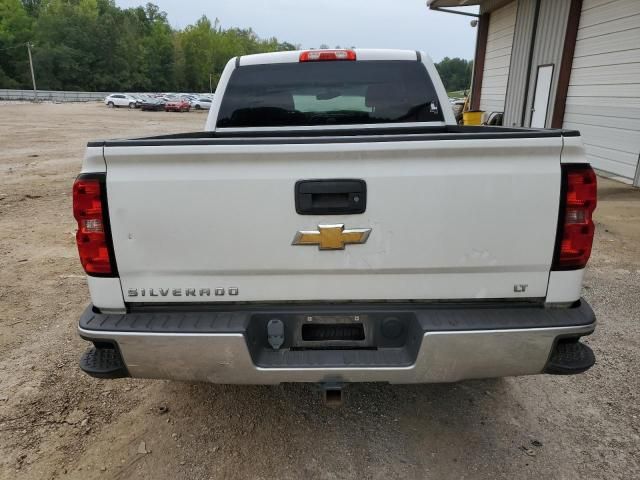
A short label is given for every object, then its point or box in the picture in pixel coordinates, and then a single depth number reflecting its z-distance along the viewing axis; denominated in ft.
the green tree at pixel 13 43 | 286.15
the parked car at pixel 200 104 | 186.80
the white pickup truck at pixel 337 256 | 6.84
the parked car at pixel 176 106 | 169.15
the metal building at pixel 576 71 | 31.32
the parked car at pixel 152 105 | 170.96
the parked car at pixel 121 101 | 179.63
